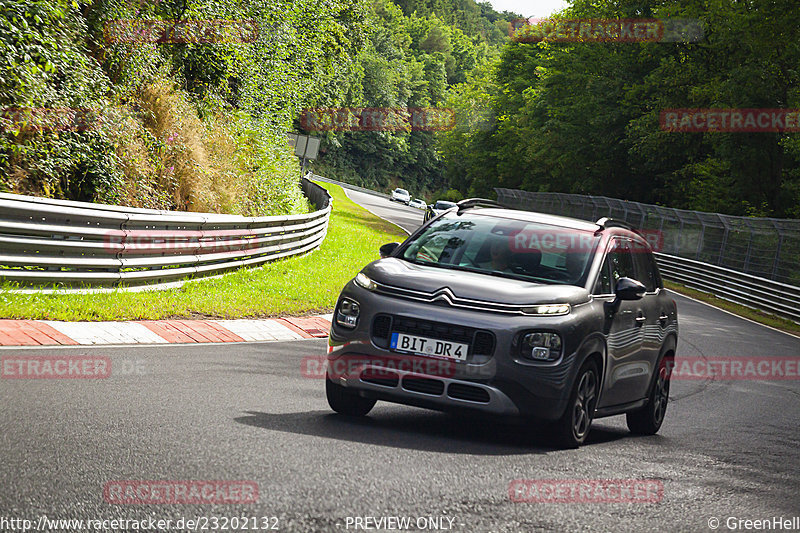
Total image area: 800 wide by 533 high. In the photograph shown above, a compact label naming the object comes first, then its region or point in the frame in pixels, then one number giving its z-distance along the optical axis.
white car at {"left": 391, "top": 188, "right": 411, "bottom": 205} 95.50
